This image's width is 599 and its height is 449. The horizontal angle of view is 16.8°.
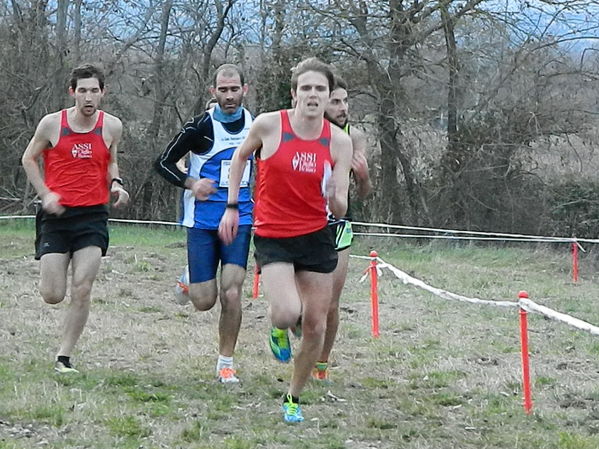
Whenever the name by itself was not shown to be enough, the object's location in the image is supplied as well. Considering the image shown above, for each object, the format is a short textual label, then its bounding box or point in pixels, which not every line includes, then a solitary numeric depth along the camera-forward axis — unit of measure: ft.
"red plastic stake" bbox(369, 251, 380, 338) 61.52
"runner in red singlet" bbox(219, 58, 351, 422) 37.23
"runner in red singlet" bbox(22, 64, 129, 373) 45.59
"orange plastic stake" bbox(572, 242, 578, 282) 107.18
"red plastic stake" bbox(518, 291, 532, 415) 40.84
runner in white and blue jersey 45.39
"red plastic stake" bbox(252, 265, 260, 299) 79.83
